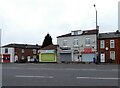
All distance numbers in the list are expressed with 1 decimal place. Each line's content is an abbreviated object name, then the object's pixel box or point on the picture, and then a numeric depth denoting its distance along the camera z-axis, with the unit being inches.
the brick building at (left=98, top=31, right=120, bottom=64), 920.7
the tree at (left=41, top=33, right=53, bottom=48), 1503.9
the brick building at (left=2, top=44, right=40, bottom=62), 1433.9
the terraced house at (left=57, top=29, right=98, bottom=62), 990.5
